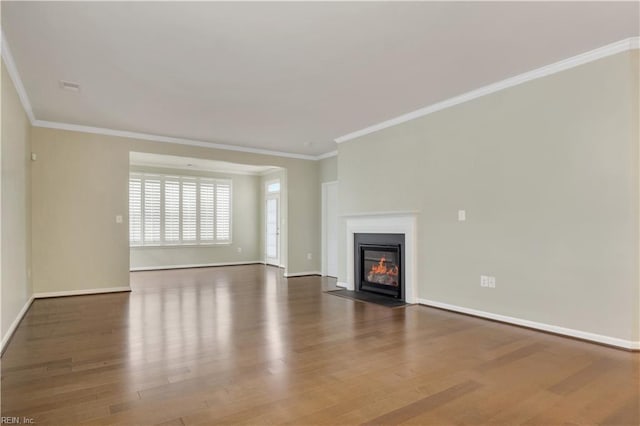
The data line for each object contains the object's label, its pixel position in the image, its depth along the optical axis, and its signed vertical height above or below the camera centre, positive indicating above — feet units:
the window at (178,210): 28.94 +0.43
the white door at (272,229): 31.85 -1.33
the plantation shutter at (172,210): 30.07 +0.43
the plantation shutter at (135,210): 28.60 +0.42
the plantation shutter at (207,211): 31.81 +0.34
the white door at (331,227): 25.41 -0.93
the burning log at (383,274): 17.85 -3.08
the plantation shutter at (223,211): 32.65 +0.34
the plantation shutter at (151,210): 29.19 +0.42
